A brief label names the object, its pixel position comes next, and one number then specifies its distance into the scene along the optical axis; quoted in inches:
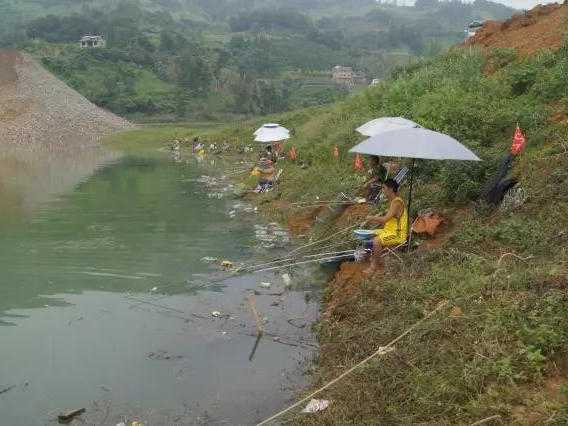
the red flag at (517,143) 412.8
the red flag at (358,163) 689.0
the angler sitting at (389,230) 387.2
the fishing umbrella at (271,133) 831.1
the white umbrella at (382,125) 482.5
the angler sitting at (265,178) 855.8
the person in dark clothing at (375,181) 497.4
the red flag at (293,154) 983.0
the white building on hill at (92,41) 4648.1
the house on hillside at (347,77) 4598.4
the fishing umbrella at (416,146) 340.5
